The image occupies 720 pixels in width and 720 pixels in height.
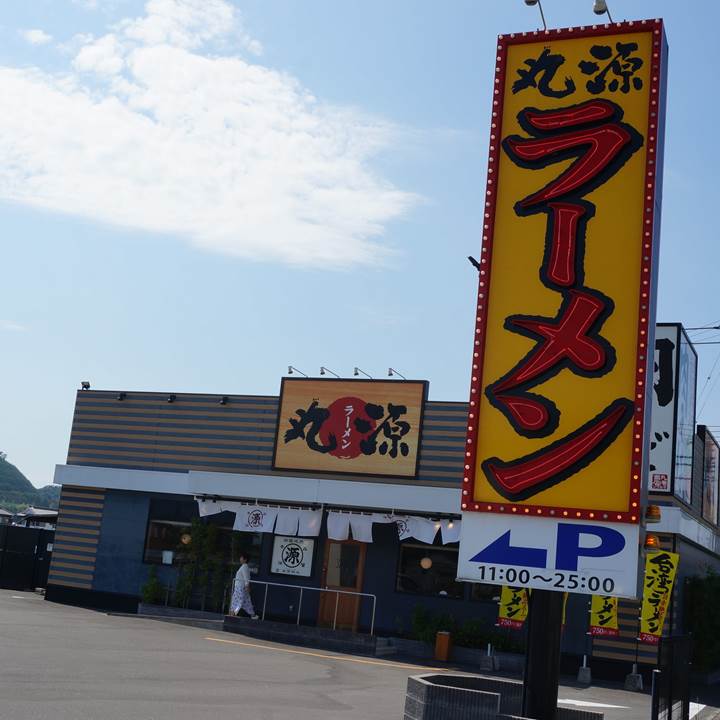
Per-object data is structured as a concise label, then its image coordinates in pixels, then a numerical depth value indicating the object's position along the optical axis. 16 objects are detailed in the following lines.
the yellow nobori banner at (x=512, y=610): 20.84
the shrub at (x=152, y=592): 25.78
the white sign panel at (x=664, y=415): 21.02
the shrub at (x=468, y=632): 21.88
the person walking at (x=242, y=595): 23.20
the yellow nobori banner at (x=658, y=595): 19.86
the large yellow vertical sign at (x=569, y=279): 9.84
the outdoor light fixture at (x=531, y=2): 10.77
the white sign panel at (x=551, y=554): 9.39
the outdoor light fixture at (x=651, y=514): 9.91
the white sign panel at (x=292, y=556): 24.89
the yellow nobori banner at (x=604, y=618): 20.38
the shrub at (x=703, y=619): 21.98
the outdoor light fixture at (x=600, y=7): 10.85
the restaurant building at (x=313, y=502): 22.62
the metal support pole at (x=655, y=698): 10.34
